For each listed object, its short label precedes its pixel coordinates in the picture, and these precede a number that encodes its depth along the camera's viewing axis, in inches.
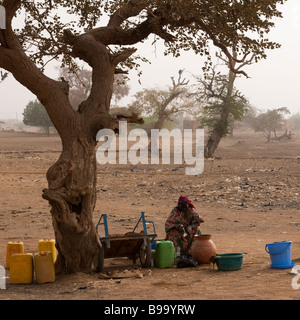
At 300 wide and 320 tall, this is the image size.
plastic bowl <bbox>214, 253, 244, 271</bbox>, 576.4
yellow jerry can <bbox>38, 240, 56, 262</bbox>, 646.6
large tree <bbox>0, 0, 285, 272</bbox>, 579.6
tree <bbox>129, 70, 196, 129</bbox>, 2781.4
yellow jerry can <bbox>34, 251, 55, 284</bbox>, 562.5
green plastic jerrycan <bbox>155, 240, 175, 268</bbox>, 621.4
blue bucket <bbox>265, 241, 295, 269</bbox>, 560.3
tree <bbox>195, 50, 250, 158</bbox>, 2239.2
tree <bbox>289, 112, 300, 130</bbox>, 6857.0
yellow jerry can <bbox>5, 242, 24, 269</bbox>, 646.1
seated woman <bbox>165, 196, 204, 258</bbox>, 641.8
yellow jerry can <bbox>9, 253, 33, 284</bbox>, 565.2
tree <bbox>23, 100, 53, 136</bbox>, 4154.9
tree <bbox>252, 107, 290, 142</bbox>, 3852.8
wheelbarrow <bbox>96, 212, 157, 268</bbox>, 606.9
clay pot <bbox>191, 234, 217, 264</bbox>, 623.0
